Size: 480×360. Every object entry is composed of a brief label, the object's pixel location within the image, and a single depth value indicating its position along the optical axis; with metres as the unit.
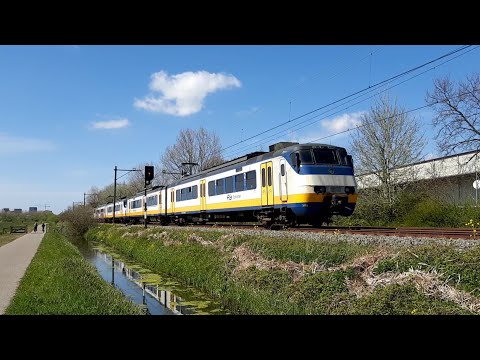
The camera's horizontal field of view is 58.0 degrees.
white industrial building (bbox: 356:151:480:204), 24.49
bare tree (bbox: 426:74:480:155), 20.66
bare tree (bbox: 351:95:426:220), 25.56
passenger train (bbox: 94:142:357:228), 14.74
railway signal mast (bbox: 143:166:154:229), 25.97
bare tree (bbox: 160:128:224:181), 45.75
